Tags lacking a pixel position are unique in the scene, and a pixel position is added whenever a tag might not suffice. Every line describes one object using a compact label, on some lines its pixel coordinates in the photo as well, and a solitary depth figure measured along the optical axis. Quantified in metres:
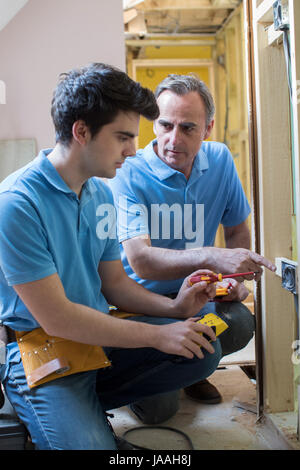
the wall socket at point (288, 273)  1.27
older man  1.60
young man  1.11
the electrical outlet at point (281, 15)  1.22
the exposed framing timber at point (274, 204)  1.40
